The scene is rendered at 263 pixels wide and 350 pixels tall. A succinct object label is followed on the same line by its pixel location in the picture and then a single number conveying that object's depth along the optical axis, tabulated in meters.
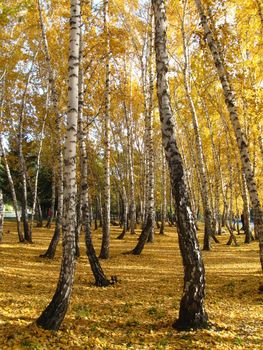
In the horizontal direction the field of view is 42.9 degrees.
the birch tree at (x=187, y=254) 5.78
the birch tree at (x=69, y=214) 5.58
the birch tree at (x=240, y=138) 8.28
